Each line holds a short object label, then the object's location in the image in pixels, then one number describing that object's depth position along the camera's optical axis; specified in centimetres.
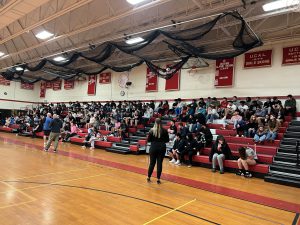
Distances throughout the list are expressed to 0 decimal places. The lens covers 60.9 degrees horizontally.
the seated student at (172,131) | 943
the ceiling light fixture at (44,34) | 1172
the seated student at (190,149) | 786
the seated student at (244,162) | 664
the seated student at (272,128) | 790
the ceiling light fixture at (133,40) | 963
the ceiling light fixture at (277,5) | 676
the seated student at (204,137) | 833
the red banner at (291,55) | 1012
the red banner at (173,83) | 1390
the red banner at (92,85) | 1873
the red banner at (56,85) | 2194
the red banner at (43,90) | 2378
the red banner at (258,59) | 1084
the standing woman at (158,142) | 510
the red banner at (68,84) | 2061
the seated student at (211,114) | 1049
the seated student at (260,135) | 789
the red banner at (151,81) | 1498
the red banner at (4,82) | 2203
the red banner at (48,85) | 2308
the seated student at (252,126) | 851
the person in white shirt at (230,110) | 1028
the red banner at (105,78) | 1775
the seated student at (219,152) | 705
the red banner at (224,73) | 1188
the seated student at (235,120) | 919
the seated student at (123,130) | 1158
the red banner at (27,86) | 2356
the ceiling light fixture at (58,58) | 1457
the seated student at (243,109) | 969
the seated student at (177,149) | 807
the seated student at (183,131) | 843
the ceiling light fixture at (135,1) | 765
